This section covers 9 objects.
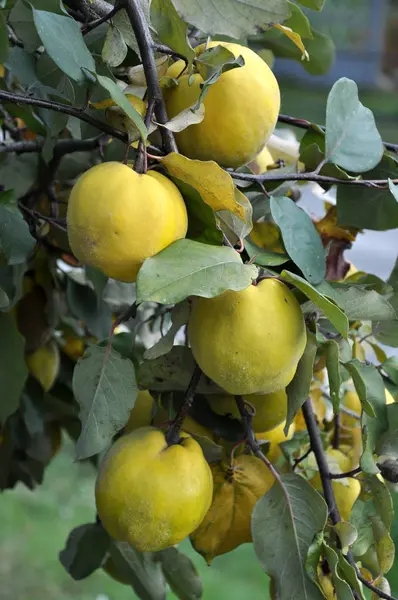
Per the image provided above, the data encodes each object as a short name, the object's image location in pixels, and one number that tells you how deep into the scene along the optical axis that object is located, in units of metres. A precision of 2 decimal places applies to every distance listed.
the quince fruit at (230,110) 1.05
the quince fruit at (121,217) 0.98
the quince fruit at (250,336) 1.01
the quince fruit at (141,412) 1.20
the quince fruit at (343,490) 1.21
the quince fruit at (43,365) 1.43
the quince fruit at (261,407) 1.16
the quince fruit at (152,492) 1.07
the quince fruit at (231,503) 1.16
